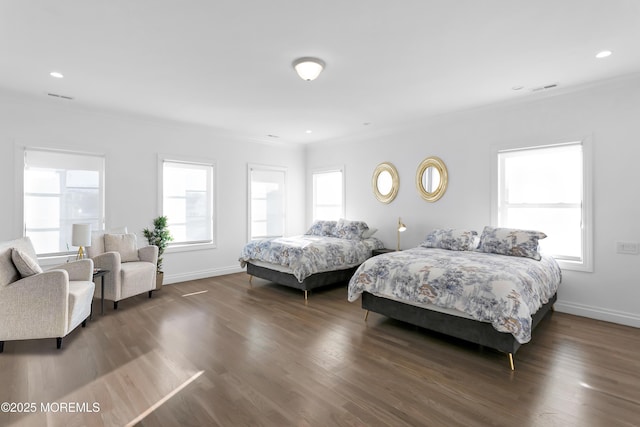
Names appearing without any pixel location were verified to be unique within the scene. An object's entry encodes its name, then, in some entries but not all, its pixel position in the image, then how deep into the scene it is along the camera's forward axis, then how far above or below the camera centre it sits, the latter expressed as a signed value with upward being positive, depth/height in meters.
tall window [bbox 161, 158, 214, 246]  5.35 +0.22
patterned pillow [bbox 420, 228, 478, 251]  4.09 -0.35
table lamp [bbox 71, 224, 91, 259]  3.73 -0.26
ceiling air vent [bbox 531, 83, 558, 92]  3.66 +1.47
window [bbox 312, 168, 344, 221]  6.57 +0.40
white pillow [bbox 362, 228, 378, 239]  5.61 -0.35
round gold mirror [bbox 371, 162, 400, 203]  5.53 +0.56
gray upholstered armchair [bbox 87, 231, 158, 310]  3.87 -0.67
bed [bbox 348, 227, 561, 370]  2.56 -0.67
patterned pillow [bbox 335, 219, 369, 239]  5.54 -0.28
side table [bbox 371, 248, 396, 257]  5.32 -0.63
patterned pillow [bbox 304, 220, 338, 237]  5.88 -0.29
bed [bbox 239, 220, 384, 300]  4.49 -0.65
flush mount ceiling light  3.00 +1.39
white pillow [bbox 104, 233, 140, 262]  4.30 -0.45
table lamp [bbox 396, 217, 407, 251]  5.11 -0.22
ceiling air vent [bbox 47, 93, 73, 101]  3.94 +1.46
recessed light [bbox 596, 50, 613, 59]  2.88 +1.47
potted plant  4.89 -0.34
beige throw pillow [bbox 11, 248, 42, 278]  2.80 -0.45
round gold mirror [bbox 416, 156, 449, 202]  4.91 +0.56
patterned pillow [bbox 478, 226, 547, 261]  3.58 -0.33
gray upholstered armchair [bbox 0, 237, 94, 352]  2.73 -0.76
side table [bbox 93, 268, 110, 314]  3.66 -0.71
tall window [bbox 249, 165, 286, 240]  6.40 +0.24
